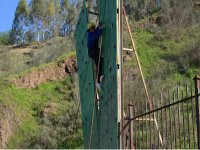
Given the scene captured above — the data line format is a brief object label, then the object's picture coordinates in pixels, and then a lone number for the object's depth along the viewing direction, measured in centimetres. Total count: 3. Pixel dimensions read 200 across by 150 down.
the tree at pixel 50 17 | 6184
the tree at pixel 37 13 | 6109
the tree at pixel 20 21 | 6109
